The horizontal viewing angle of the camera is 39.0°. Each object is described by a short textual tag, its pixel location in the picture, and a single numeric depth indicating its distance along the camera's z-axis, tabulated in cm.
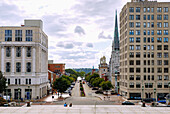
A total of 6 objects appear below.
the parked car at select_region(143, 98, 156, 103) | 8006
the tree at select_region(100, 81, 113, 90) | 10869
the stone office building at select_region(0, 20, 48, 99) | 8612
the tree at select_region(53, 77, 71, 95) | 9469
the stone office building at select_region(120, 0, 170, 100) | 8969
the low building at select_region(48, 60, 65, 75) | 19375
